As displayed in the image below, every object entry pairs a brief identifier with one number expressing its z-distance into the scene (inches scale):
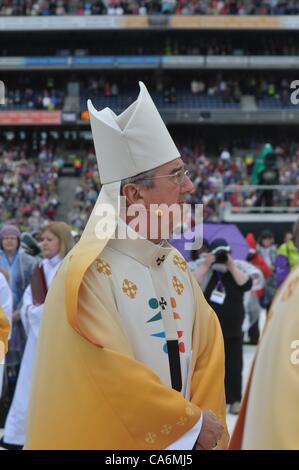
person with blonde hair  417.7
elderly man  184.1
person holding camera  524.4
